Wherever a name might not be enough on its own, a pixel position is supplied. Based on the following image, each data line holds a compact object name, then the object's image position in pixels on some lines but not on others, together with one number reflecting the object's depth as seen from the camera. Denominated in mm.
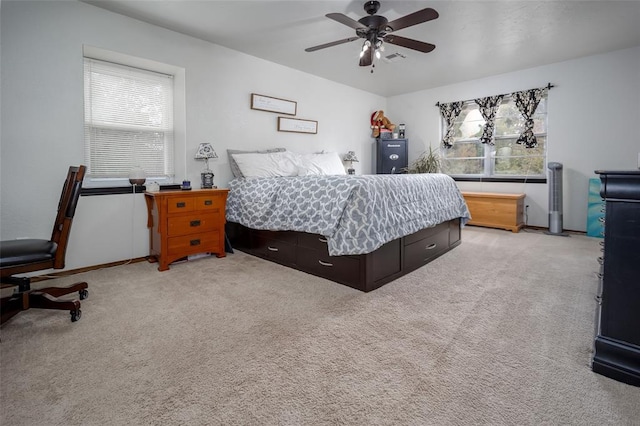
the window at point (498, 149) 4824
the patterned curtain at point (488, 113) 5090
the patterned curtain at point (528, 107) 4676
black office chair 1725
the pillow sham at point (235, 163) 3728
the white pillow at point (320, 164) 4004
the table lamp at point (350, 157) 5457
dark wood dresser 1310
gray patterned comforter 2309
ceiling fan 2445
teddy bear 6070
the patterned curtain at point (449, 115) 5535
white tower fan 4391
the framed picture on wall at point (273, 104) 4152
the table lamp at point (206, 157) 3438
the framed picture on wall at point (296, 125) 4508
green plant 5719
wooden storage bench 4602
